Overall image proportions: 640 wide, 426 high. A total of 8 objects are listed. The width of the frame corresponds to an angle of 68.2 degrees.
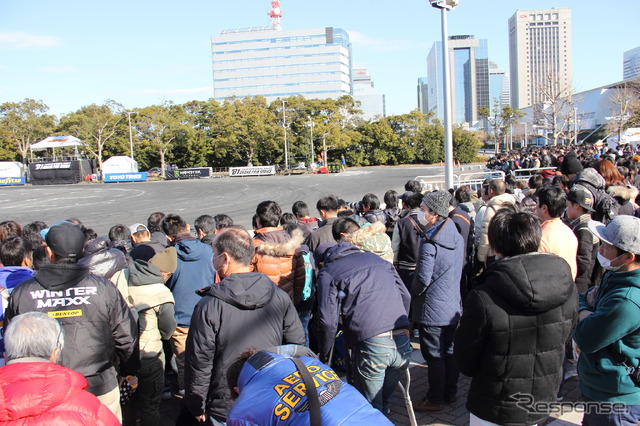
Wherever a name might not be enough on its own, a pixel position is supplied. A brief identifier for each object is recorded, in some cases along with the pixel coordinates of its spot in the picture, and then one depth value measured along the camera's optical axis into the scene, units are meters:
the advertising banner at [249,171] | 53.19
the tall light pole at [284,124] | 55.09
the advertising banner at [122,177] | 51.78
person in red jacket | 1.90
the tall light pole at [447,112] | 13.28
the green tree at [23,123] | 64.50
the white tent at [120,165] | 53.41
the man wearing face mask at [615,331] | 2.51
